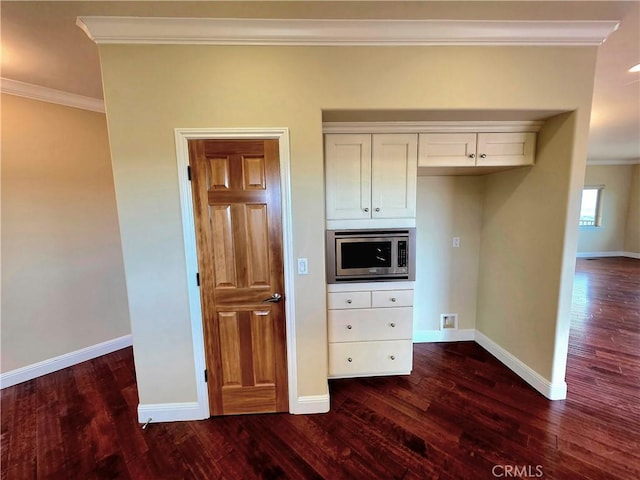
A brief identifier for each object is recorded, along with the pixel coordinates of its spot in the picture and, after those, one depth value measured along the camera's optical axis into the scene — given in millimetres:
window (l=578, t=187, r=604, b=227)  7207
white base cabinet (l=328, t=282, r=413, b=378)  2264
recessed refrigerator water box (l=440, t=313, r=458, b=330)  2988
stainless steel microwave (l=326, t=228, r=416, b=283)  2205
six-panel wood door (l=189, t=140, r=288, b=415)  1810
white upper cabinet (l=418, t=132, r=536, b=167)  2180
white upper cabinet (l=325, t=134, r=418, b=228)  2135
